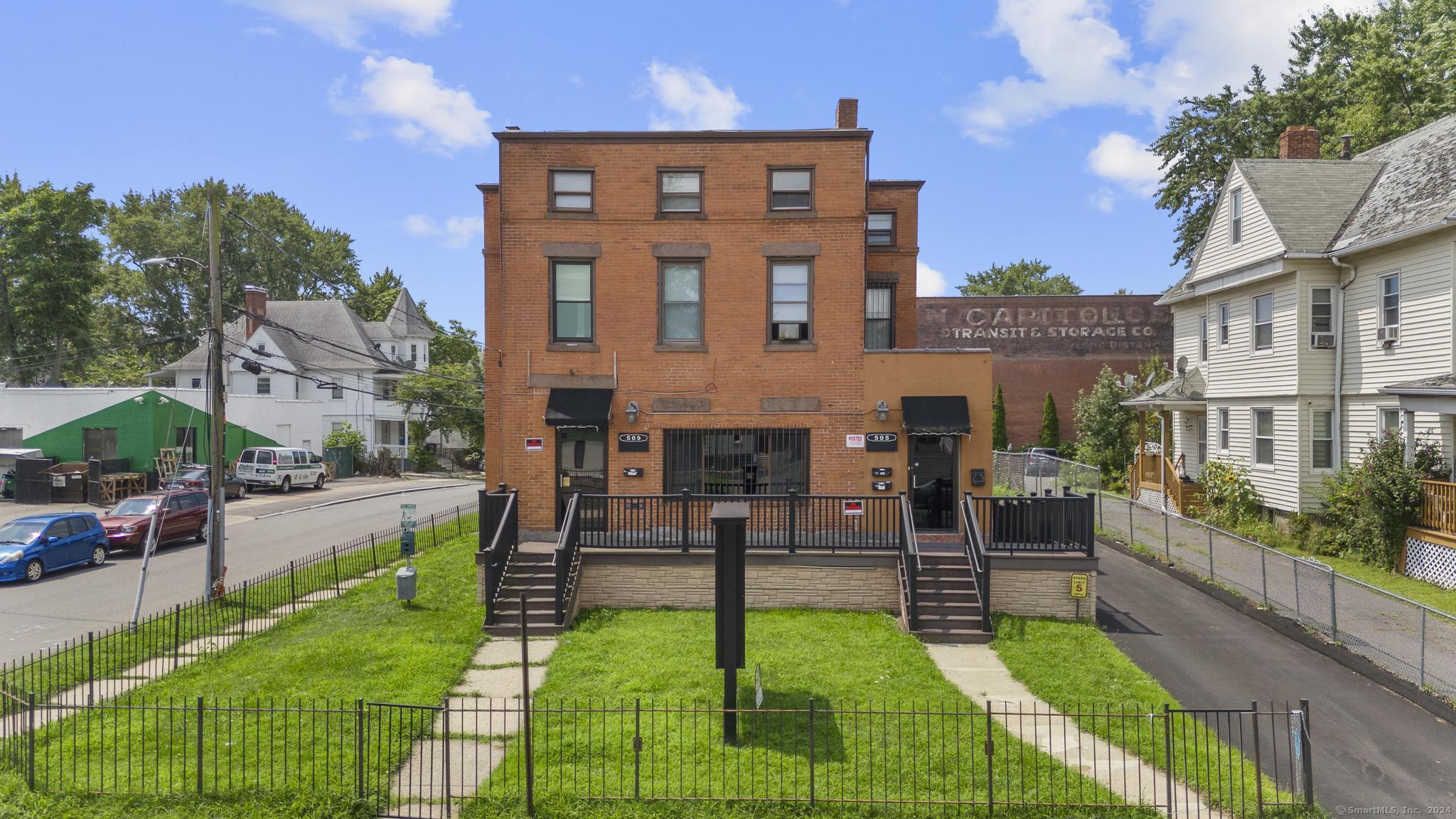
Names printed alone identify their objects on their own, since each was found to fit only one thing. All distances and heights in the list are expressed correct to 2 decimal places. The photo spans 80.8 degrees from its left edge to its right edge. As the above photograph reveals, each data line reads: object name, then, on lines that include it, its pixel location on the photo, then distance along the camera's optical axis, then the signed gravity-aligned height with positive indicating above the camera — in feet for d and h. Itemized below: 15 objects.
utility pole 55.11 -0.26
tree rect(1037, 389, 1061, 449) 135.33 +1.64
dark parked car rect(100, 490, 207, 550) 72.43 -7.62
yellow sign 47.33 -8.26
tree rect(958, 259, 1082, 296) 262.88 +48.33
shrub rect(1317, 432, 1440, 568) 62.28 -4.64
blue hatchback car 60.75 -8.27
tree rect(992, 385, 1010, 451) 136.56 +1.76
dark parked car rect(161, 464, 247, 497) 106.93 -5.95
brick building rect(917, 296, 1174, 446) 139.13 +16.35
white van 126.72 -5.09
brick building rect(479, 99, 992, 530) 56.90 +7.61
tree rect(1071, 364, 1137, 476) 118.42 +0.97
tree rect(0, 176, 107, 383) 155.22 +32.14
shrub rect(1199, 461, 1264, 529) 81.05 -5.71
